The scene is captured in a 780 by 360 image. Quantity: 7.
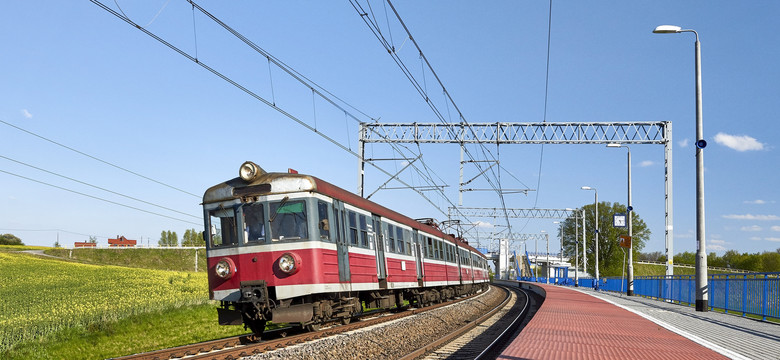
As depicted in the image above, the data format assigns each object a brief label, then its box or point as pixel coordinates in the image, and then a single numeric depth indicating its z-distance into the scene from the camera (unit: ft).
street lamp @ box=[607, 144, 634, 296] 117.91
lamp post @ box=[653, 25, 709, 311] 66.08
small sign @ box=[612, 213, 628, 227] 120.98
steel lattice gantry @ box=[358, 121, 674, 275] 100.73
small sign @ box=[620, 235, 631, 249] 108.78
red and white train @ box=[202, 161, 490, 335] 41.63
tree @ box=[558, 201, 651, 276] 327.06
